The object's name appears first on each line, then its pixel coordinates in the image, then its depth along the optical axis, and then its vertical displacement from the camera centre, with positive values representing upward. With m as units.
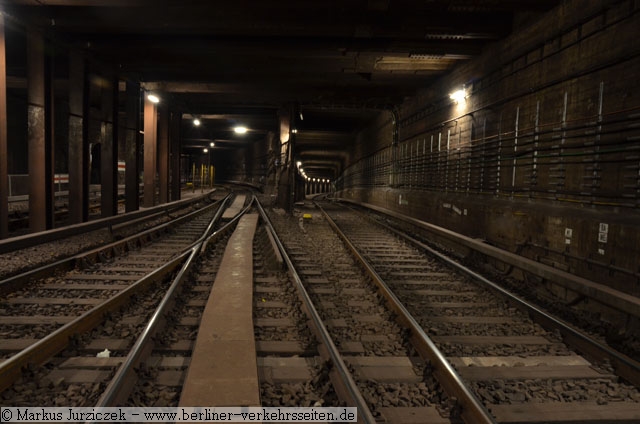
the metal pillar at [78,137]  11.74 +1.06
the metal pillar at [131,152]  15.41 +0.91
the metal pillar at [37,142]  9.95 +0.78
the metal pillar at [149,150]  18.08 +1.18
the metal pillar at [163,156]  20.11 +1.04
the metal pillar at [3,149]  8.81 +0.51
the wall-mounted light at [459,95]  11.46 +2.56
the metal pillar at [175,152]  22.39 +1.40
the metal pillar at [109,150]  13.50 +0.85
